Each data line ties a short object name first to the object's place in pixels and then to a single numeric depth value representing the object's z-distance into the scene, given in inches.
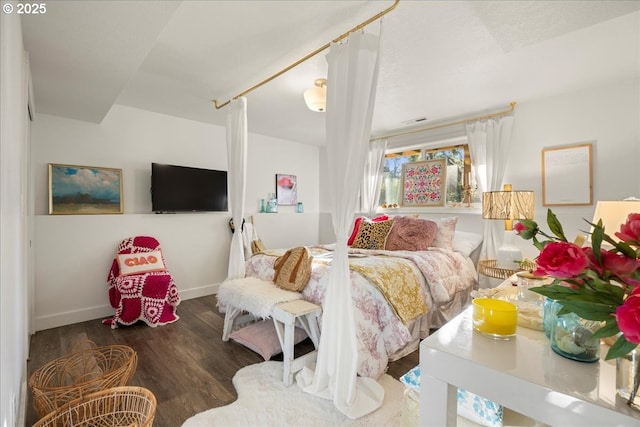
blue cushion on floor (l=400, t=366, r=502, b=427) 37.5
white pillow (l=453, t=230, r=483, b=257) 129.8
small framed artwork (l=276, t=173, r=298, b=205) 191.0
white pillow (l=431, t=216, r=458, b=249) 129.0
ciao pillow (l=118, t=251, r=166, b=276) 120.1
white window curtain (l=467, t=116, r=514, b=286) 128.4
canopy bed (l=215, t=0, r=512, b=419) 67.2
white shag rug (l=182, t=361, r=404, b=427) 63.1
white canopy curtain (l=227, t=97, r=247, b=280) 107.3
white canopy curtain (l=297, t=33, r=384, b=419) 67.0
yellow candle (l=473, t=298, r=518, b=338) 35.2
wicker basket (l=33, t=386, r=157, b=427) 51.9
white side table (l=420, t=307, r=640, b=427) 24.6
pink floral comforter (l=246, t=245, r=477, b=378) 81.7
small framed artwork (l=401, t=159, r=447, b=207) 156.1
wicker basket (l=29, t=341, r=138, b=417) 53.9
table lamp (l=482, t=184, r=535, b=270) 107.4
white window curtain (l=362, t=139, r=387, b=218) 174.9
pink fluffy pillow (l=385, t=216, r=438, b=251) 124.6
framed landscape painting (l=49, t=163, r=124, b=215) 117.6
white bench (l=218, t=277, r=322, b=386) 77.8
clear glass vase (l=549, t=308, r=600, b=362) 29.6
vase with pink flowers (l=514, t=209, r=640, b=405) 22.6
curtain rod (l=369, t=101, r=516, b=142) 128.1
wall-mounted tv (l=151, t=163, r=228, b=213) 136.1
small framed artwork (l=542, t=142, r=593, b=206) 111.0
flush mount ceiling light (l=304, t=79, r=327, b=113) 101.0
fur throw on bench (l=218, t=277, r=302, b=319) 83.9
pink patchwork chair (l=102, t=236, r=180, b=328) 113.7
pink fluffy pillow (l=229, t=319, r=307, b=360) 91.0
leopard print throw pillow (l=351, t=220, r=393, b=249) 130.9
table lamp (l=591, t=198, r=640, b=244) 52.5
